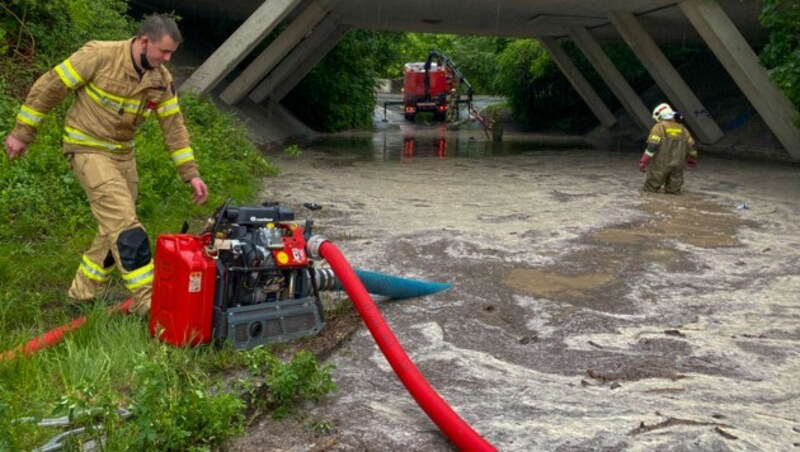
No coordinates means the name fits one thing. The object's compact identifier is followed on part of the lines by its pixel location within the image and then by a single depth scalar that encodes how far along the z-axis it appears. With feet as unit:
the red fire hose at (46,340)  11.19
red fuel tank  11.82
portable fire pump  11.93
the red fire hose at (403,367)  9.39
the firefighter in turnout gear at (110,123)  13.35
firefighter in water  35.17
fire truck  116.88
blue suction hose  14.64
